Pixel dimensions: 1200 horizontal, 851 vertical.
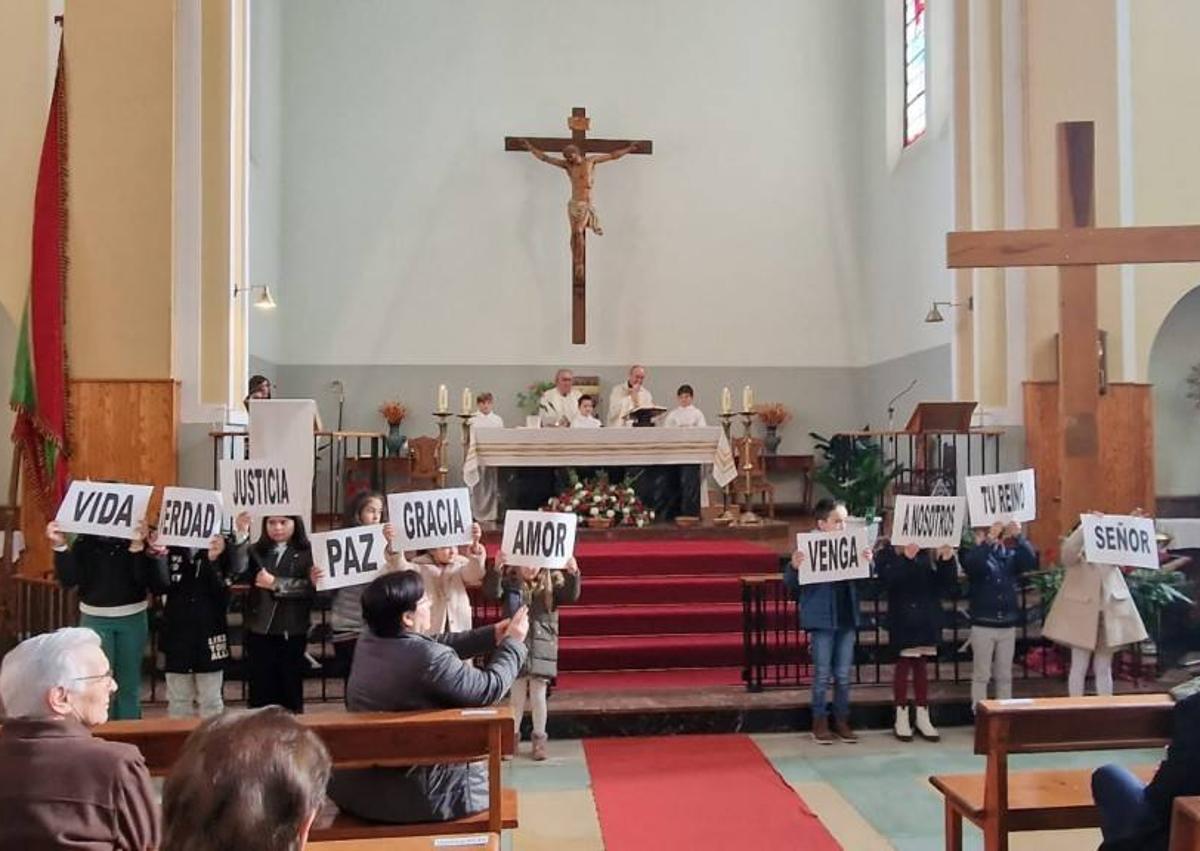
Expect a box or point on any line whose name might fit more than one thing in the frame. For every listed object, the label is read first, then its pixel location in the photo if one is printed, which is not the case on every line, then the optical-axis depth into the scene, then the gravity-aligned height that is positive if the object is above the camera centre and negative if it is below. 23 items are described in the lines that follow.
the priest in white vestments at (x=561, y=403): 10.84 +0.43
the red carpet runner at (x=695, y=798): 4.53 -1.78
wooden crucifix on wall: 12.41 +3.44
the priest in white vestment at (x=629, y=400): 10.68 +0.46
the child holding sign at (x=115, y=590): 5.20 -0.74
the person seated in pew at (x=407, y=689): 3.42 -0.84
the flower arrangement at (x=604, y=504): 9.51 -0.58
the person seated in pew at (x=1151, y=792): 2.75 -1.02
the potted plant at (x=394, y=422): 12.40 +0.27
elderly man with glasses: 2.30 -0.74
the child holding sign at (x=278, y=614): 5.09 -0.85
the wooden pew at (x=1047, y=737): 3.44 -1.02
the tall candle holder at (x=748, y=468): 9.82 -0.27
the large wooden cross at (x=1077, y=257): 5.59 +1.01
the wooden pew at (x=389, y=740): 3.25 -0.96
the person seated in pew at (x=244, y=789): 1.58 -0.55
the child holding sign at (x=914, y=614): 6.07 -1.04
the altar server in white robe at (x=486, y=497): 10.01 -0.53
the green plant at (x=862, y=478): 9.15 -0.36
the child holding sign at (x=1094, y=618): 6.12 -1.09
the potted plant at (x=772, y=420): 13.10 +0.28
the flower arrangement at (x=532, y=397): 12.95 +0.59
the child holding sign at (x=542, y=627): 5.56 -1.02
